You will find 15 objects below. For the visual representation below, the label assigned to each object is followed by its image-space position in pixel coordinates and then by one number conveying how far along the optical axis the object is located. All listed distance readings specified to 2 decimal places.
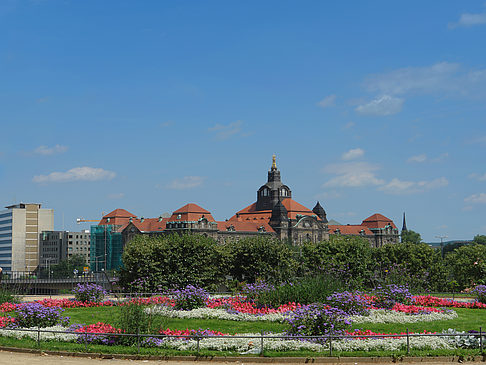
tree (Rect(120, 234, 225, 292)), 51.81
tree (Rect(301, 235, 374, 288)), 60.00
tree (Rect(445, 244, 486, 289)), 60.28
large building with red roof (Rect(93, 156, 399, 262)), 167.25
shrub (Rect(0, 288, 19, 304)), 35.75
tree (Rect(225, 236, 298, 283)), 56.56
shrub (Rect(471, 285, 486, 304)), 37.22
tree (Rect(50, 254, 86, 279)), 174.05
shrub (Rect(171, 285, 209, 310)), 32.88
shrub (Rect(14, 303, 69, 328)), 25.38
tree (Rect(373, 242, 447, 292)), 66.75
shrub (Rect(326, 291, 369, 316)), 27.62
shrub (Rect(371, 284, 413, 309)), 31.33
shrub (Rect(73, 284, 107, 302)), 39.19
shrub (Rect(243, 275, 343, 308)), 30.45
